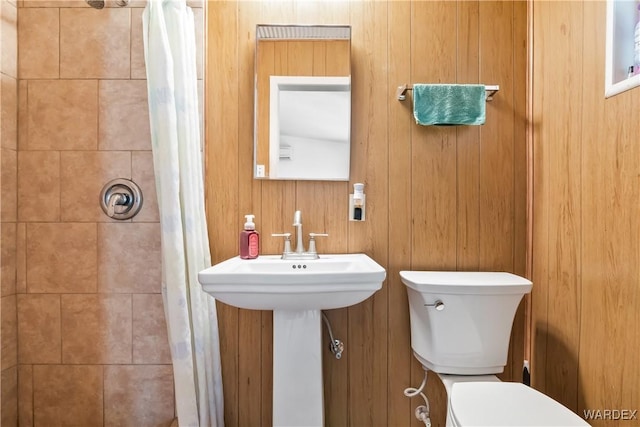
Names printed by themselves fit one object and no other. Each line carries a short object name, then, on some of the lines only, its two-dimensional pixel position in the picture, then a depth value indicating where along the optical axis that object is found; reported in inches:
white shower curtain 46.7
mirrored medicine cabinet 56.4
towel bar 54.8
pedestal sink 39.9
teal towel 53.9
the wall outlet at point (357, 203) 55.9
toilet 47.8
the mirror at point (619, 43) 40.0
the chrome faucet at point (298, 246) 54.7
